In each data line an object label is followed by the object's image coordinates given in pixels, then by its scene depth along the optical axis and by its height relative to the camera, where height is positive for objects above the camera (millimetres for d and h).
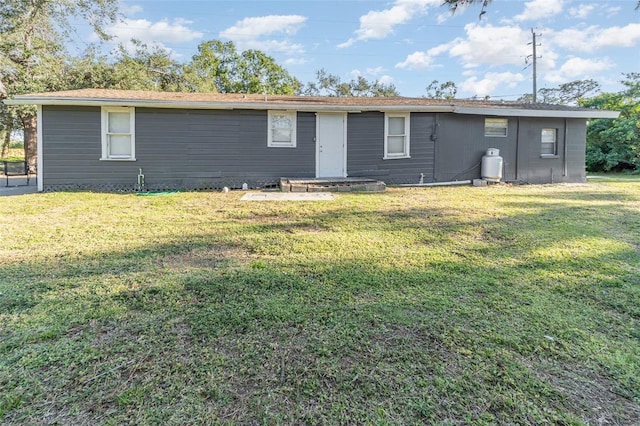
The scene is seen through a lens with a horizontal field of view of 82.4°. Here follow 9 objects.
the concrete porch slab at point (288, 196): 7875 -204
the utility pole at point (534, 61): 25516 +9232
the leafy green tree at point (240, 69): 28995 +9523
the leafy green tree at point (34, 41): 15891 +6470
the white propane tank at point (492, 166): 11016 +770
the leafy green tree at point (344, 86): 37750 +10636
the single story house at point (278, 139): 9234 +1385
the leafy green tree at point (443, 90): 34500 +9556
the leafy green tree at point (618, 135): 16109 +2665
